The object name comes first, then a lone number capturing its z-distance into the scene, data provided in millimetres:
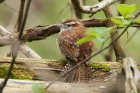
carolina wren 6707
